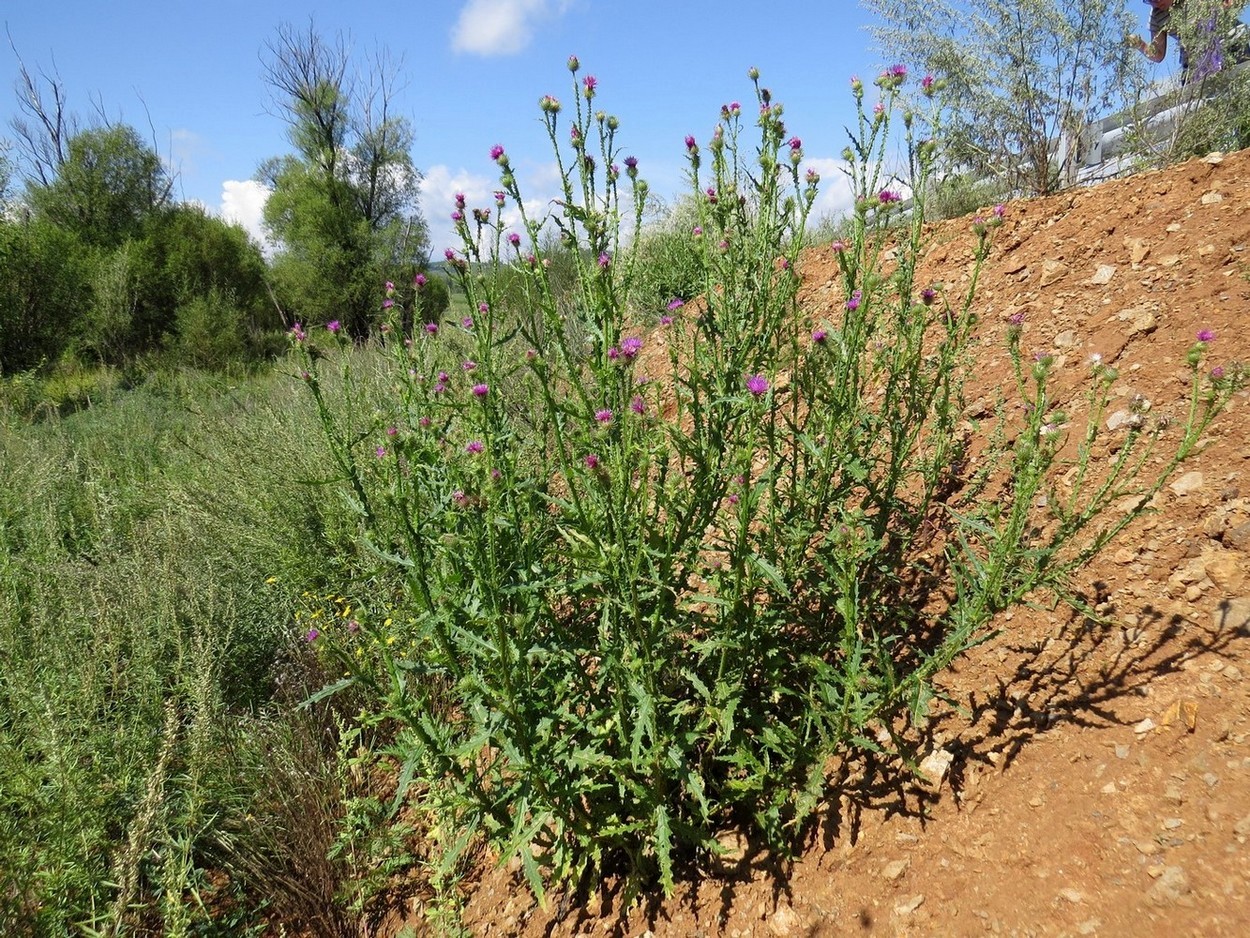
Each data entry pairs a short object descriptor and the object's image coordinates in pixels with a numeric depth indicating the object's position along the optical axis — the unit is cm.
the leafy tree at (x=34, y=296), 1342
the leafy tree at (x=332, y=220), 1934
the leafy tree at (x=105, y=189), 2034
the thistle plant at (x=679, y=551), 163
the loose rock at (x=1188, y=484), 208
